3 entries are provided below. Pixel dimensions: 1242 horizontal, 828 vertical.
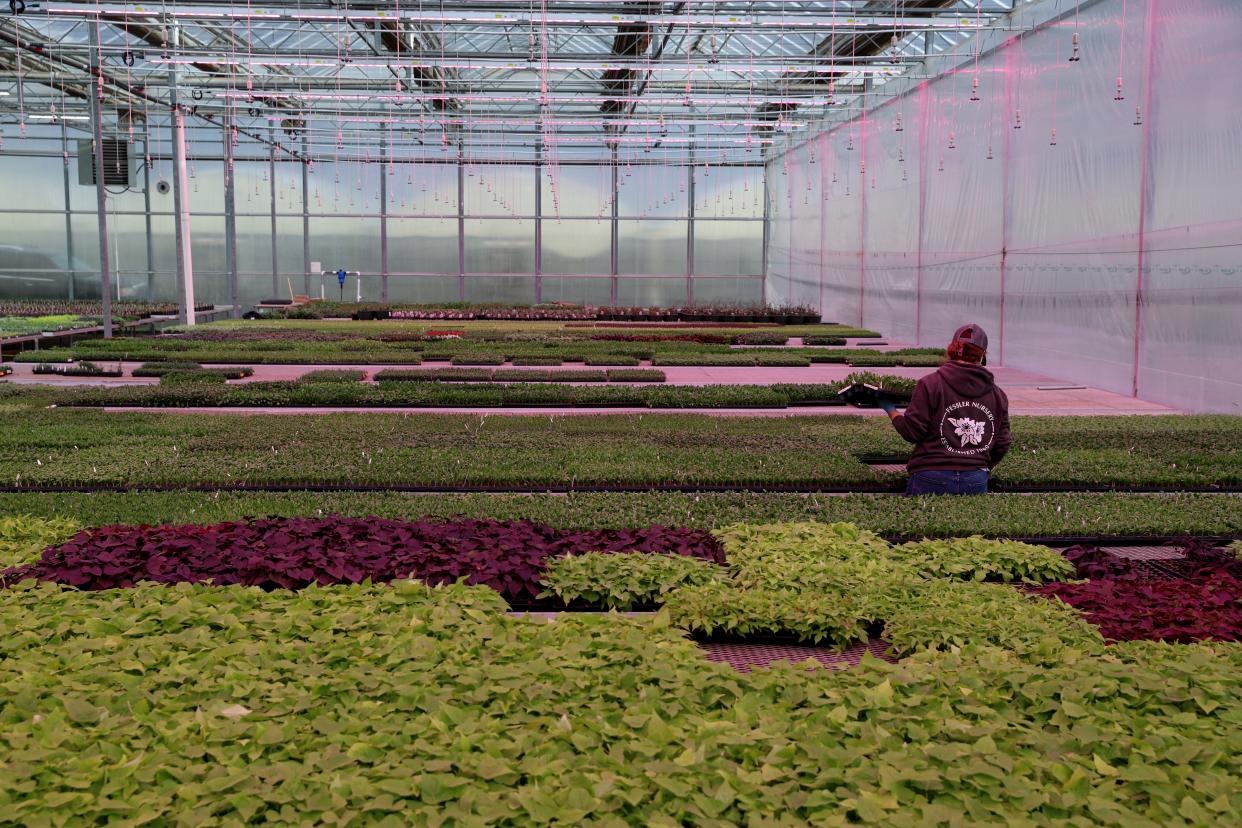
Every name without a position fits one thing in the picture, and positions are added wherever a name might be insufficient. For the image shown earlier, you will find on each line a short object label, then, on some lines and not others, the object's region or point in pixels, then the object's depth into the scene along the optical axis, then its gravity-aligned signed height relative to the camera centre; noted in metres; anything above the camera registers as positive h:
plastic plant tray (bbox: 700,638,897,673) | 5.66 -1.87
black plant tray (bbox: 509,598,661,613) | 6.48 -1.82
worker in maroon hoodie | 9.06 -1.00
